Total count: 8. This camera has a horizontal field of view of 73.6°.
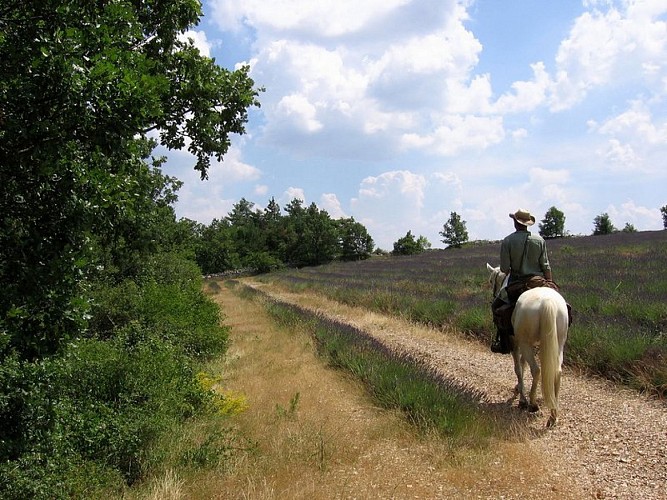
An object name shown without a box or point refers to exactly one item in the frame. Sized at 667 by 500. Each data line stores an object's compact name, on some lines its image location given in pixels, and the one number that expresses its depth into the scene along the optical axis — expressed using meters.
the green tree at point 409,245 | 70.06
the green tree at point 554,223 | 67.75
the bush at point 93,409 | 3.33
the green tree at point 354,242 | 69.19
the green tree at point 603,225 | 62.03
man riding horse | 6.20
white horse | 5.39
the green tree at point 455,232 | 69.00
